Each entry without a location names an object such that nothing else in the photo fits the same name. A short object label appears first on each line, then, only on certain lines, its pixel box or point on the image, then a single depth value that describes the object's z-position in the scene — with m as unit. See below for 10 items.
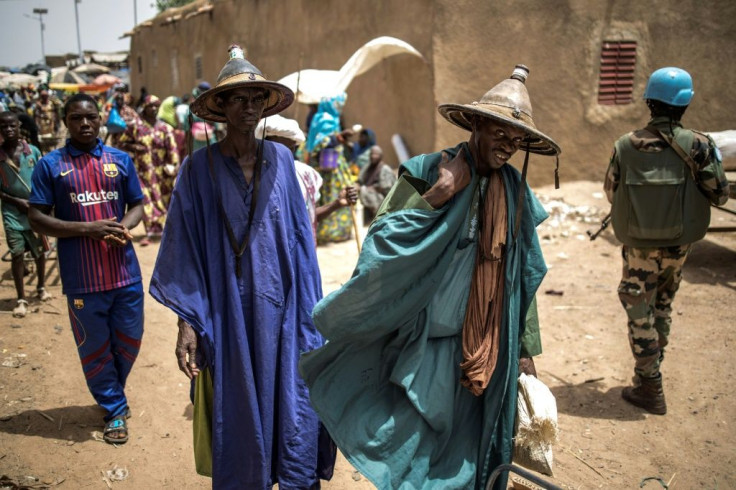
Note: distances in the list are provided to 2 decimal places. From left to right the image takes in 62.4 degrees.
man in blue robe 2.72
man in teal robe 2.18
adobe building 10.02
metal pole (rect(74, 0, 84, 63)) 48.08
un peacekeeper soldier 4.18
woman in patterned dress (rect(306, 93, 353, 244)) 8.66
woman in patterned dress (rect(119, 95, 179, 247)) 9.28
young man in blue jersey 3.73
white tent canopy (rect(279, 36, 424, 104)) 9.95
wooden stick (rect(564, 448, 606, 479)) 3.67
